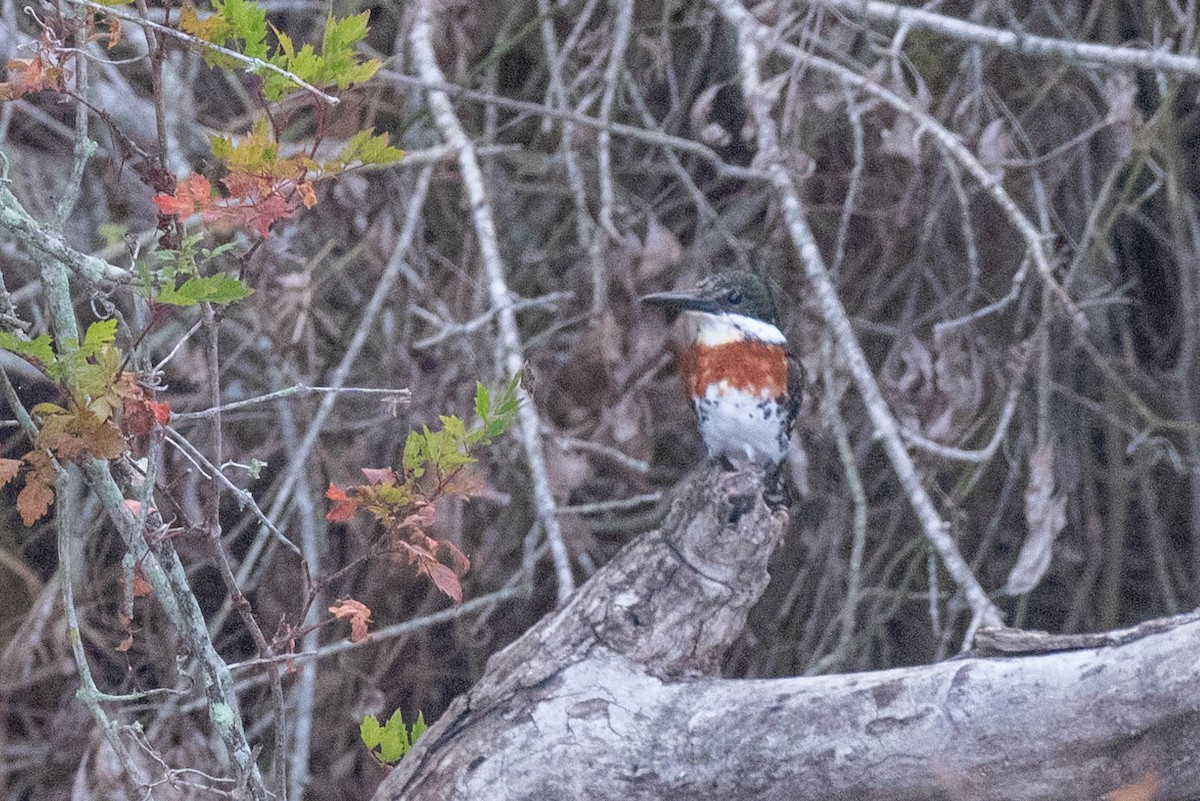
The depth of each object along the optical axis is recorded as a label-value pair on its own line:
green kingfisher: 11.07
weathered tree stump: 10.79
